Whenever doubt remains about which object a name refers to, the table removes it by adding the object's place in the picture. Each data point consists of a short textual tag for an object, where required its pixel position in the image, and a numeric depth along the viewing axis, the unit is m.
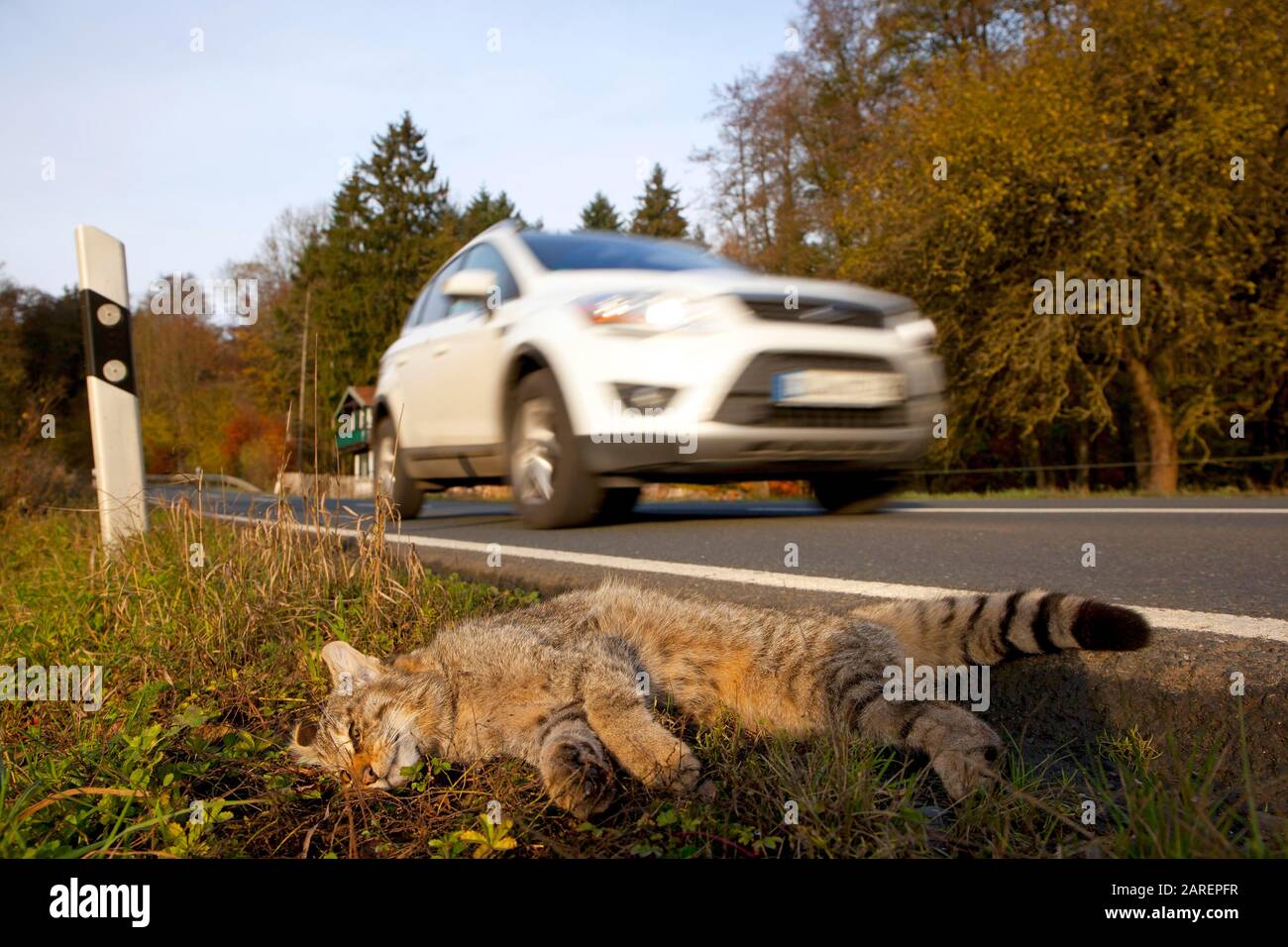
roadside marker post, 5.01
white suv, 5.94
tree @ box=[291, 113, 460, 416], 36.88
